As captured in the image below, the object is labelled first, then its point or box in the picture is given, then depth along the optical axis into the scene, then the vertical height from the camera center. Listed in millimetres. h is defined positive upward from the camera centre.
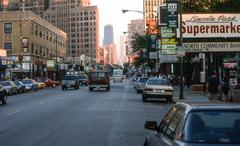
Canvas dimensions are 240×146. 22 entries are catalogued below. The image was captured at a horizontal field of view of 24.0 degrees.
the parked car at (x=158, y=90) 35594 -1565
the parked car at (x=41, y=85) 77812 -2742
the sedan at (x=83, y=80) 88562 -2294
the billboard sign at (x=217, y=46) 40172 +1354
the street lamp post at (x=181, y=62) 36250 +206
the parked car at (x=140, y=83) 53062 -1703
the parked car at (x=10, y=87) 54781 -2113
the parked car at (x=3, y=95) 35219 -1841
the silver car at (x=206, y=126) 6660 -755
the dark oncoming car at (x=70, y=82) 66562 -1954
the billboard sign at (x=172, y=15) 36900 +3290
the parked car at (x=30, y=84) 67375 -2248
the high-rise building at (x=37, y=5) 179375 +19582
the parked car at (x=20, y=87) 62153 -2360
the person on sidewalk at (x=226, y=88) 32125 -1327
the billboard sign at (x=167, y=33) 46012 +2657
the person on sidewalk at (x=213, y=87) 27922 -1098
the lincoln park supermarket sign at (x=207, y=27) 39094 +2716
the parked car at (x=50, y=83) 88438 -2750
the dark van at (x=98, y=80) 59562 -1548
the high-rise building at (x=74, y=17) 180125 +15635
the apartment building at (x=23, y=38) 96000 +4748
